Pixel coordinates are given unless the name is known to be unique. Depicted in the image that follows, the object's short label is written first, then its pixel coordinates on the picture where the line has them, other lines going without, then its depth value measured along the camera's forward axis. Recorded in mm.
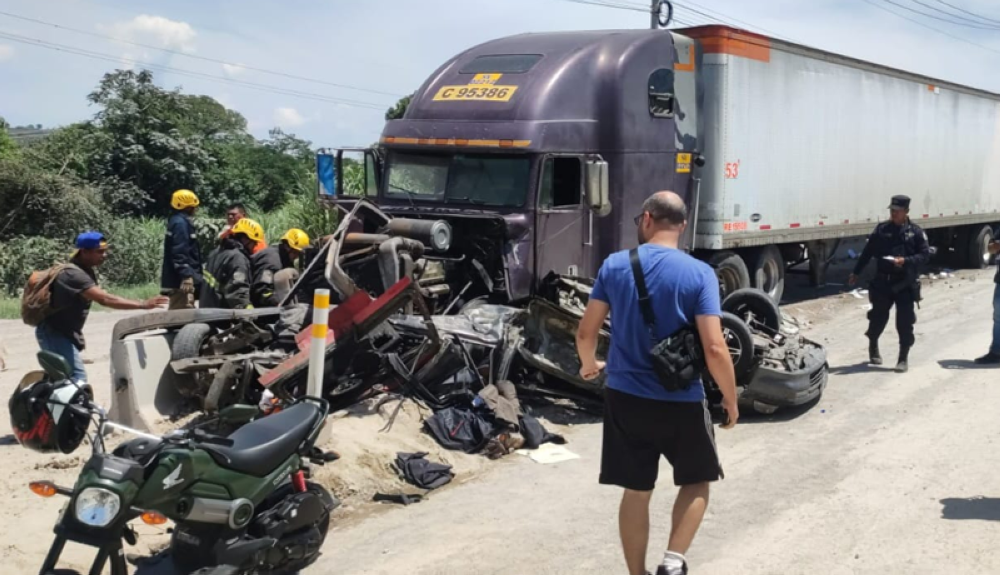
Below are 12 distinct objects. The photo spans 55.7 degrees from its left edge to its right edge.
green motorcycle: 3844
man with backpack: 6914
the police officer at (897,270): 9695
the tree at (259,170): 26219
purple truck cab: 9242
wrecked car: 6957
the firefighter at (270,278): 8469
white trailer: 12023
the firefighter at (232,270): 8500
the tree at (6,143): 27541
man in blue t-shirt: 4094
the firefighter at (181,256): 8852
